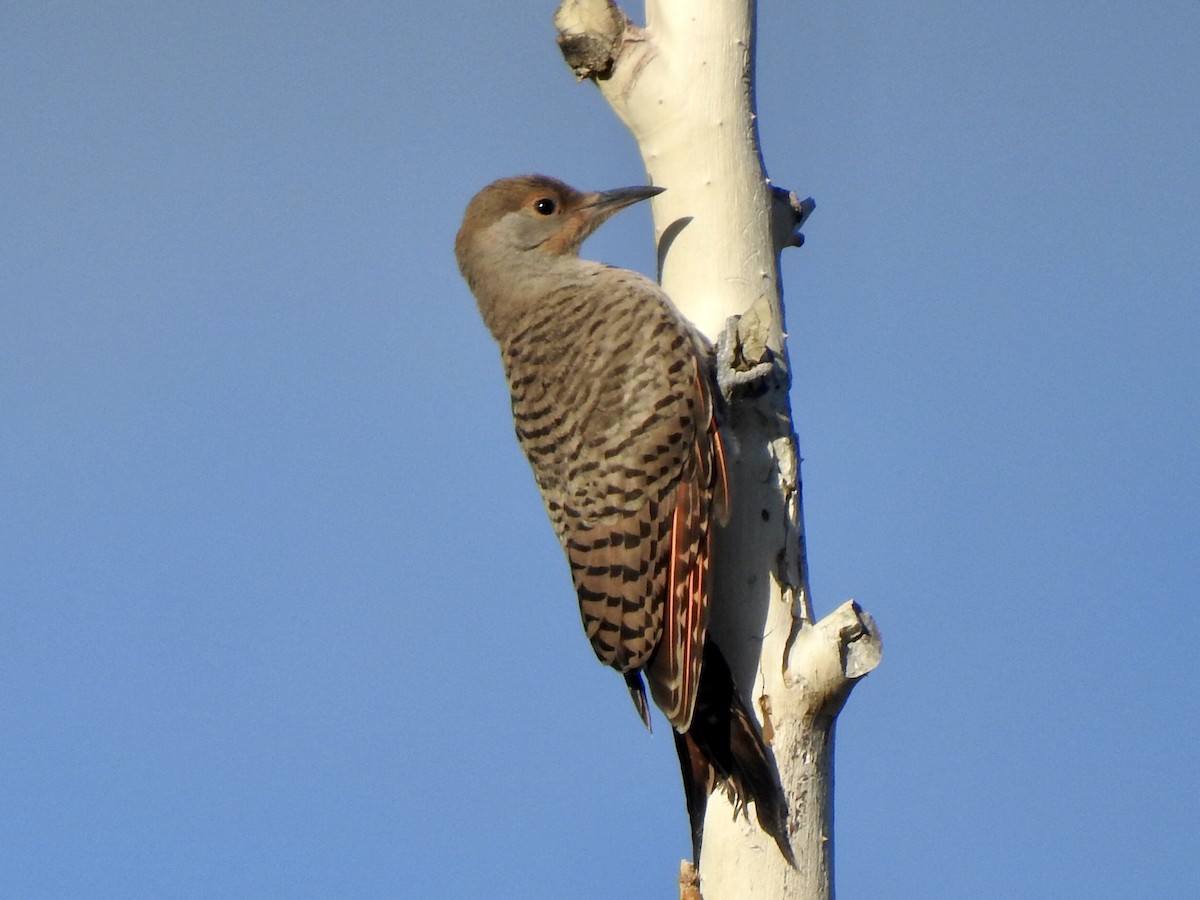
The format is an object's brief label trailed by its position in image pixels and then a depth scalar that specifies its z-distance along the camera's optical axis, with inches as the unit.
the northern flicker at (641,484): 279.4
